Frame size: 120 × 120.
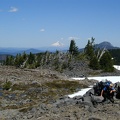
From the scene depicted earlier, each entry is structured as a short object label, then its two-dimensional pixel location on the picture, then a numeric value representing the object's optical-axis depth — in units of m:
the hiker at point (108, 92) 20.54
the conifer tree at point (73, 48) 91.84
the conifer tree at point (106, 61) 74.61
